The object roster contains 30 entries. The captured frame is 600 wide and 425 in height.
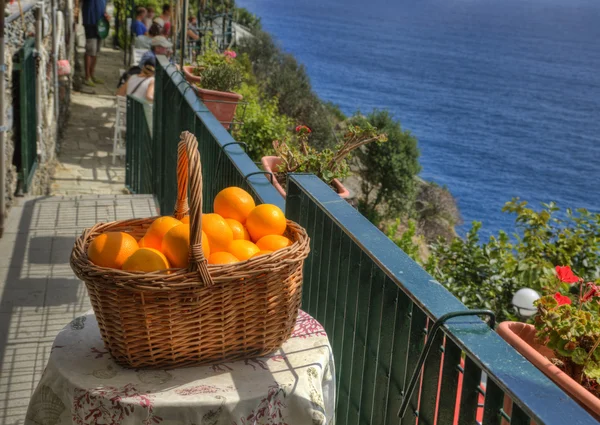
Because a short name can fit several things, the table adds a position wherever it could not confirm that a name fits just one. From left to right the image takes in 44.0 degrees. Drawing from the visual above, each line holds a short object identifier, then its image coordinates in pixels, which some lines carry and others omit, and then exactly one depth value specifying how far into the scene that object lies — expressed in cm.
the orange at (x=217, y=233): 198
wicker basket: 173
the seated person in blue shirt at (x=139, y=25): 1672
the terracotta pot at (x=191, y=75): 627
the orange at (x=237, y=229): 212
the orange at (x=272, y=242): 205
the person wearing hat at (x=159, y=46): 1036
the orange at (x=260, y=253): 184
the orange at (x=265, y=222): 212
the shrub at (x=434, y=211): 4322
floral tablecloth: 176
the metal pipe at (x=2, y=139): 542
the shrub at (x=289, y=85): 3550
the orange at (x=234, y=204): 222
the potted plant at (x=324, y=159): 408
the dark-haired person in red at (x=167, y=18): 1565
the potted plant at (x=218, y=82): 541
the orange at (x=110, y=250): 181
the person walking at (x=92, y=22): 1427
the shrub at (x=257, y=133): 702
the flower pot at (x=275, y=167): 389
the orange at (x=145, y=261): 177
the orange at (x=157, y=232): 194
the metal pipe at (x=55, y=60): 1054
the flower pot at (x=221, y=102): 535
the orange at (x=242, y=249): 197
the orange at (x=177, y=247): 183
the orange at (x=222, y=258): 187
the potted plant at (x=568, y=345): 218
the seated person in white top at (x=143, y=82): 945
